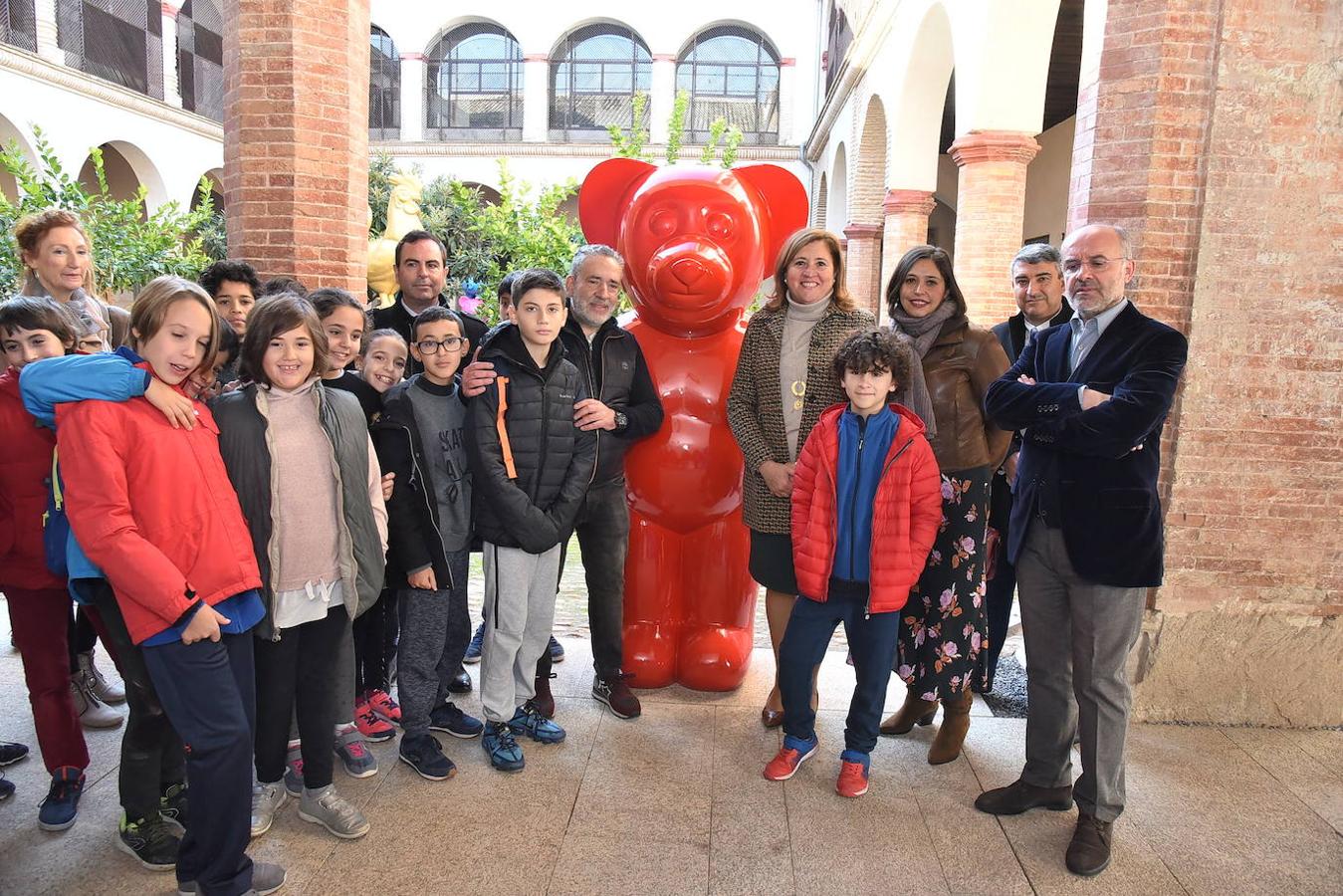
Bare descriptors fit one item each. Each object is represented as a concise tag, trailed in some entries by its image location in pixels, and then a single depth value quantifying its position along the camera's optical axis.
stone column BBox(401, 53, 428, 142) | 23.09
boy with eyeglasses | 2.82
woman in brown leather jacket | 2.99
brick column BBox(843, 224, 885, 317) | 14.43
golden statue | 8.14
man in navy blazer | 2.45
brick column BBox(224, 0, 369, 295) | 4.35
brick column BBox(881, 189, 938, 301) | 11.36
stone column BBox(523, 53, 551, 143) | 23.08
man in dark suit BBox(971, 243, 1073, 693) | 3.38
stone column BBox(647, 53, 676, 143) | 22.88
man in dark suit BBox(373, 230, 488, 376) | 3.51
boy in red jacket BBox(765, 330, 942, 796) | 2.72
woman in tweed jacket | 3.05
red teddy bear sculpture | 3.45
